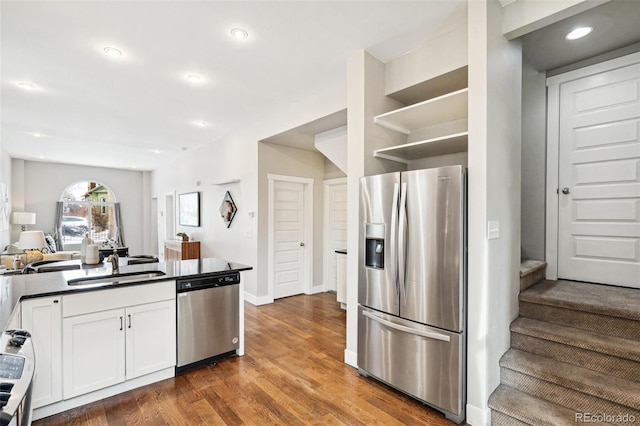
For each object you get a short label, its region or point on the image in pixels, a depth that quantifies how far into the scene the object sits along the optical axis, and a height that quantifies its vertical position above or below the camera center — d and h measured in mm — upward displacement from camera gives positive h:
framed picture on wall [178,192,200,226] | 6836 +80
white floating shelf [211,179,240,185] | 5350 +552
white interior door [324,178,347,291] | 5352 -228
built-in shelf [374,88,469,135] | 2477 +893
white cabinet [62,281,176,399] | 2158 -925
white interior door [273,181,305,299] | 5121 -439
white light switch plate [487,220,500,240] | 2053 -119
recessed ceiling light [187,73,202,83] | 3406 +1511
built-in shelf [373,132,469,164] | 2490 +581
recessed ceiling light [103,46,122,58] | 2823 +1500
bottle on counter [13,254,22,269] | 4094 -677
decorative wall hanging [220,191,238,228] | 5484 +58
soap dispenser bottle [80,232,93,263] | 3176 -377
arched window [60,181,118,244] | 9039 -14
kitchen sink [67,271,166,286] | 2350 -532
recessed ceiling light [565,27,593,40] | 2453 +1447
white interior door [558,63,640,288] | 2629 +300
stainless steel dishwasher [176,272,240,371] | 2635 -951
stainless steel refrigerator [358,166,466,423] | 2084 -546
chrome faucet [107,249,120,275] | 2698 -457
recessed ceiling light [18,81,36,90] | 3541 +1483
